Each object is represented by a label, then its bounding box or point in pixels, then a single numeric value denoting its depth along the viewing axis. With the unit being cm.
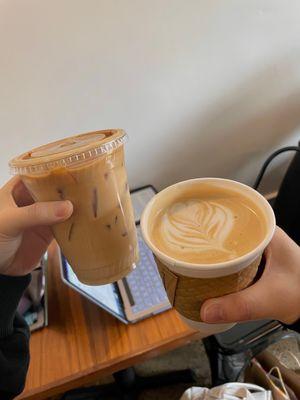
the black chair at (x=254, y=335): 101
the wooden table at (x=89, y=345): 80
